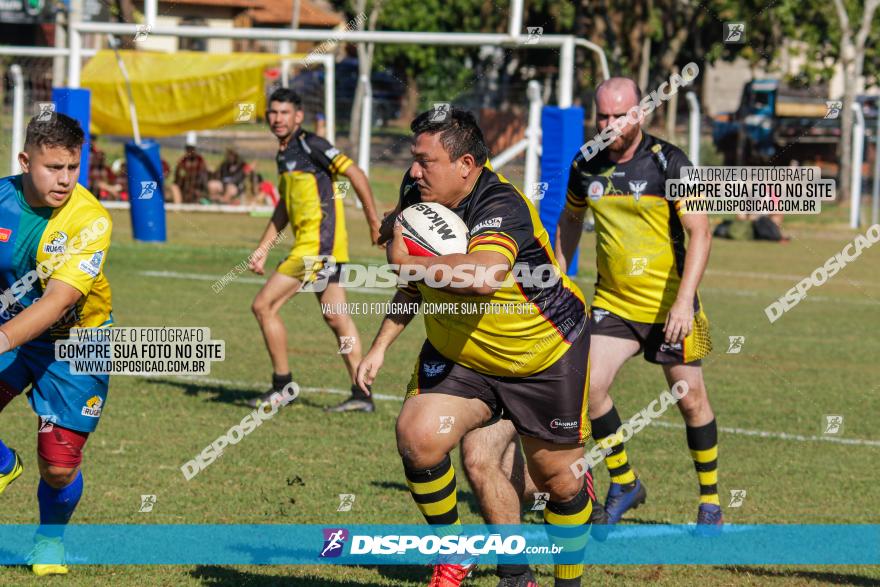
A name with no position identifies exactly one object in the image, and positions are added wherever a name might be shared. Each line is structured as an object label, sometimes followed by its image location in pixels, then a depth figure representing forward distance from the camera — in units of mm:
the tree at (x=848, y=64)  30281
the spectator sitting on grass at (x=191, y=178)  26281
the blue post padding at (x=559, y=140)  16047
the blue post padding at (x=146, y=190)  19672
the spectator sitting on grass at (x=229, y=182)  26562
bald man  7129
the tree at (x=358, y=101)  26327
